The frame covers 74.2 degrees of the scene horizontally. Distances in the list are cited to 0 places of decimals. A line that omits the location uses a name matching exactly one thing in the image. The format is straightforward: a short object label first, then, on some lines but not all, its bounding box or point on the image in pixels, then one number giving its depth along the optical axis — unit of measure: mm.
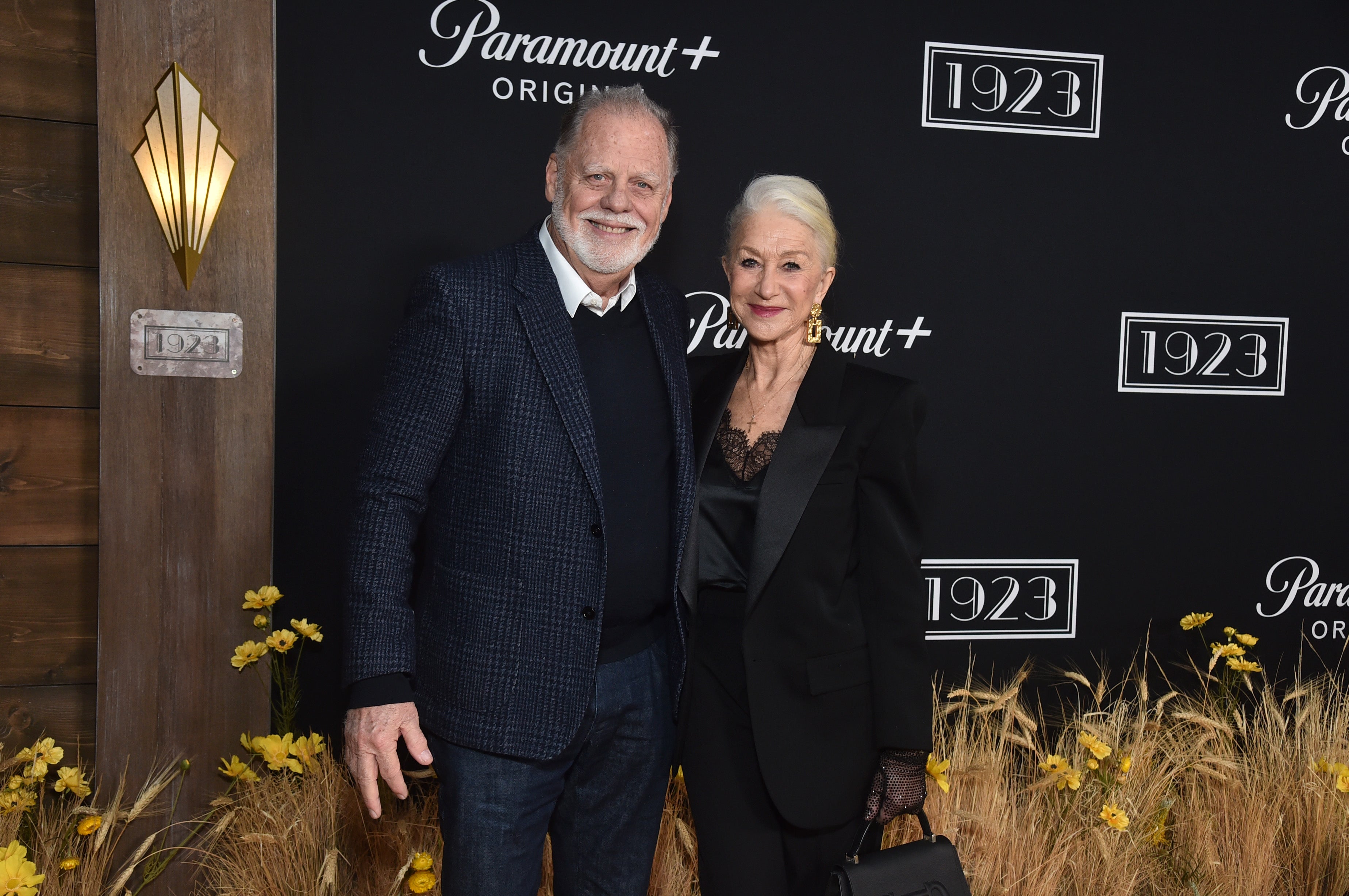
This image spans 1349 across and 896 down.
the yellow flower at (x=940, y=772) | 2090
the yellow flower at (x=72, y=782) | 2102
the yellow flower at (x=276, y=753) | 2174
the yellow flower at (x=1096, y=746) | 2129
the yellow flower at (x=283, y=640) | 2289
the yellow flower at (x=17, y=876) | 1598
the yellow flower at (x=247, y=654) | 2314
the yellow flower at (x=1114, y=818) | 2025
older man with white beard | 1393
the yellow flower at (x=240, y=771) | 2242
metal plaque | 2328
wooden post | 2307
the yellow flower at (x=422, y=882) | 1722
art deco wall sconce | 2283
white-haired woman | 1530
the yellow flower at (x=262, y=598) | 2340
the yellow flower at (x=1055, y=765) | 2184
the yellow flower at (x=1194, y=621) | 2621
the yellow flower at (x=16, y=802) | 2002
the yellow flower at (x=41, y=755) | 2062
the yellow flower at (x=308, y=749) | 2195
